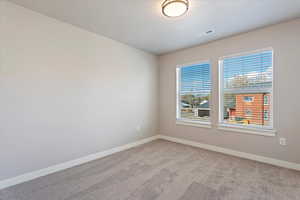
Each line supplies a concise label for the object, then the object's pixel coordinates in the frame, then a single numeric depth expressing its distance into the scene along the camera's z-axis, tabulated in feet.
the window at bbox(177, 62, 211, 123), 11.79
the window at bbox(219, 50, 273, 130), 9.06
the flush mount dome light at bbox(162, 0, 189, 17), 6.27
